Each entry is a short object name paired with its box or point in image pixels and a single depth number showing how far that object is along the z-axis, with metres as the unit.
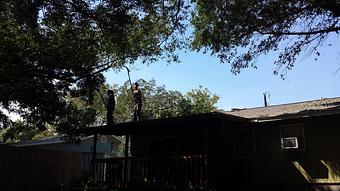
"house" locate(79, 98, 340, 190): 13.91
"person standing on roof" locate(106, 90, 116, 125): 17.56
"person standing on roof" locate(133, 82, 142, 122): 17.87
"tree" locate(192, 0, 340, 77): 14.62
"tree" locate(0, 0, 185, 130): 13.64
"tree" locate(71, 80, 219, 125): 49.97
